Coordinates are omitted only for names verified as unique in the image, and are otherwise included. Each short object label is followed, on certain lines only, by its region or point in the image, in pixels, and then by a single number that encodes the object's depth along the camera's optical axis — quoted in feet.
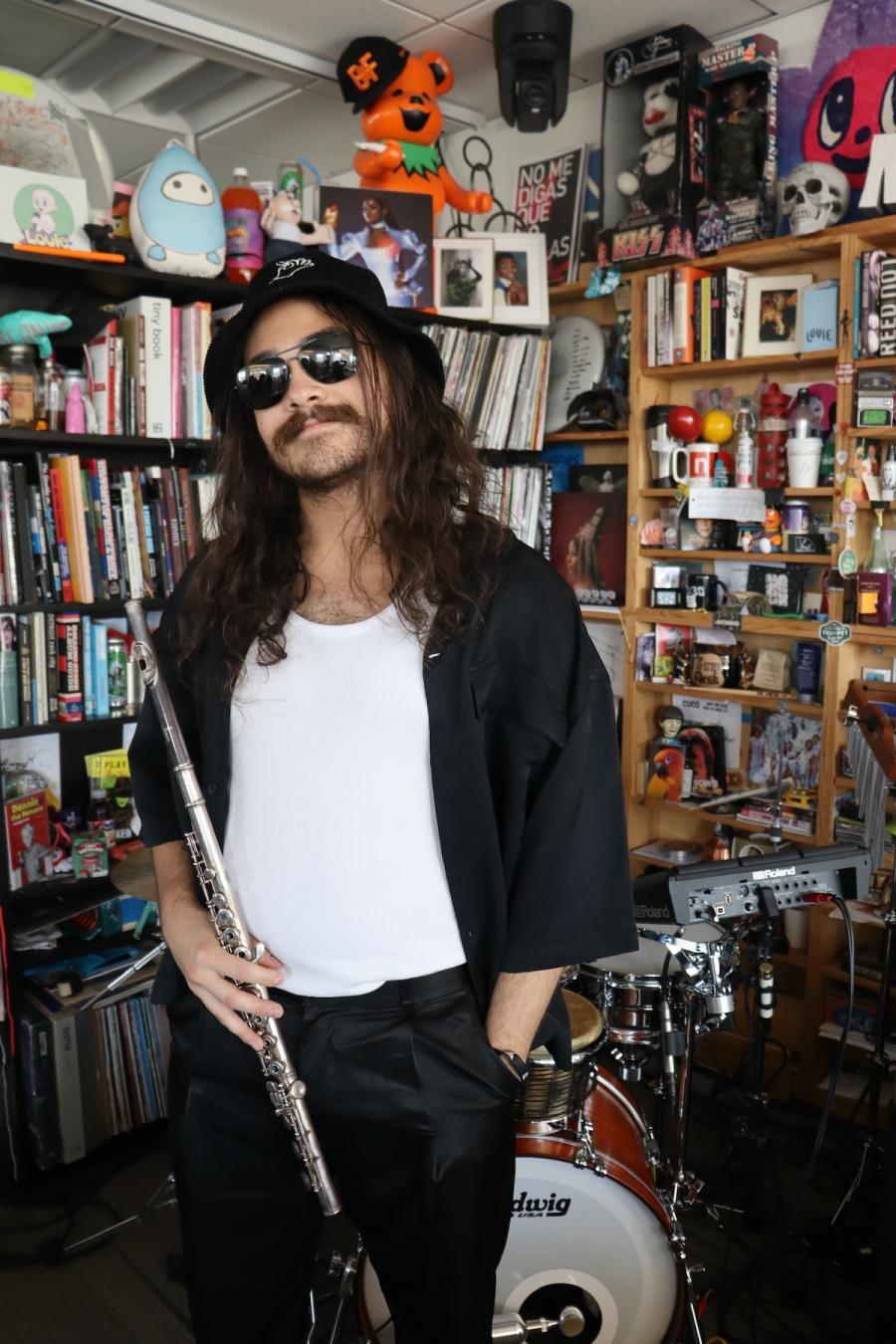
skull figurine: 8.68
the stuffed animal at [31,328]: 8.01
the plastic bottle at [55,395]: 8.30
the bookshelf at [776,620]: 8.78
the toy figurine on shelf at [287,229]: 8.94
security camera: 8.58
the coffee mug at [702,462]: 9.77
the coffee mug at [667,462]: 9.85
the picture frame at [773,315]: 9.23
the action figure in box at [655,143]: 9.32
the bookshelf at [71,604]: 8.18
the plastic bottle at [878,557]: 8.87
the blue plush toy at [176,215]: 8.29
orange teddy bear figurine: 9.23
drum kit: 6.03
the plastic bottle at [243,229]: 8.95
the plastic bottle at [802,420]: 9.11
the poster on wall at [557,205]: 10.78
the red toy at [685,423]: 9.73
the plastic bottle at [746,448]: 9.55
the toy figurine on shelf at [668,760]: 10.25
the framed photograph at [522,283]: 10.15
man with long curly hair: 4.31
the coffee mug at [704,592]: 10.01
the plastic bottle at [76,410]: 8.33
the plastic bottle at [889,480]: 8.59
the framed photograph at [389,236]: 9.31
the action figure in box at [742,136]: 9.06
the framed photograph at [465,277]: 9.96
